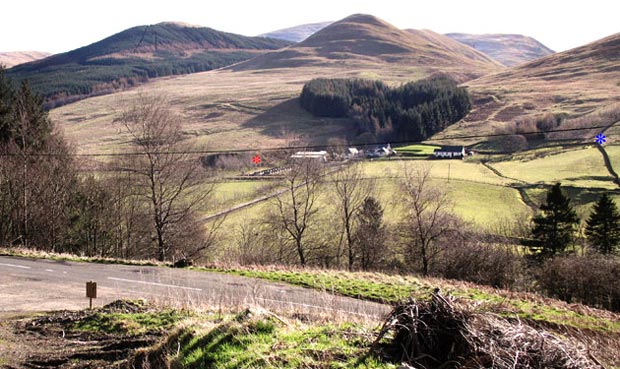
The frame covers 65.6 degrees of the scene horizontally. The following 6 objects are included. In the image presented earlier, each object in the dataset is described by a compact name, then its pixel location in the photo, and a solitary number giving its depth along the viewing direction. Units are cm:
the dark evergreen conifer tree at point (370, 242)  3591
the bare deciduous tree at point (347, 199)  3669
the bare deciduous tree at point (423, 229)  3384
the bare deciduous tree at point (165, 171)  2888
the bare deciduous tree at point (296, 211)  3634
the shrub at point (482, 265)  2945
